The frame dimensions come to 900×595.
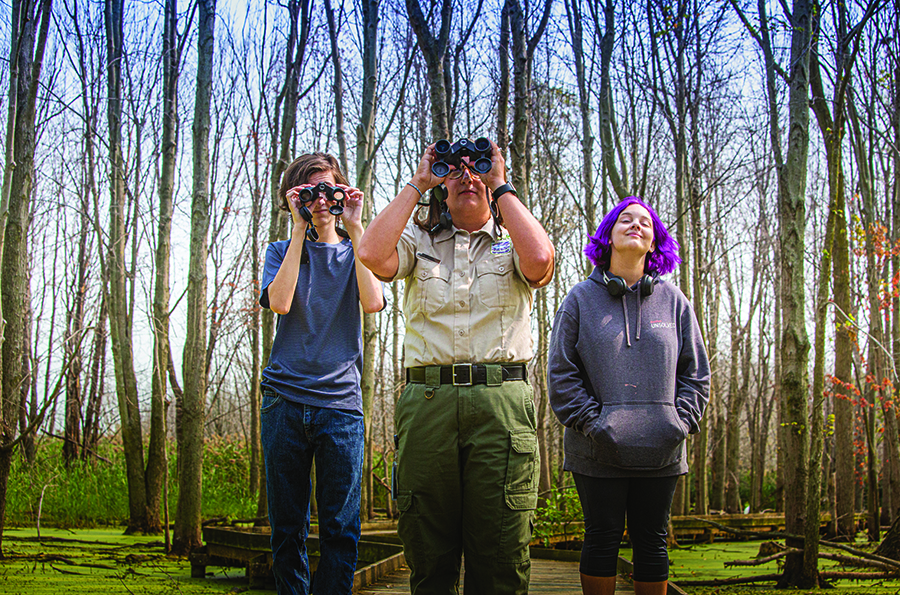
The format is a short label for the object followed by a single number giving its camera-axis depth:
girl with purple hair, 2.16
